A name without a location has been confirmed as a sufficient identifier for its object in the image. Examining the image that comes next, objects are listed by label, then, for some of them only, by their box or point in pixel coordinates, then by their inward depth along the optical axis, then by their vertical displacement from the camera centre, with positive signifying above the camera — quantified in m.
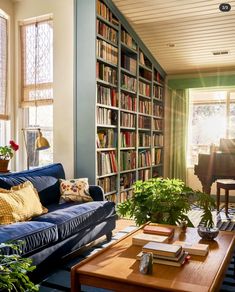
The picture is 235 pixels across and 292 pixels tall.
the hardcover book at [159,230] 2.18 -0.65
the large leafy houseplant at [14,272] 1.02 -0.45
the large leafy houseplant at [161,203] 2.47 -0.52
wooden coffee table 1.52 -0.70
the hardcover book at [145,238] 2.04 -0.66
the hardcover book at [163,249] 1.75 -0.64
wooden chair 4.54 -0.70
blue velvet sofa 2.26 -0.69
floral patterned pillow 3.33 -0.57
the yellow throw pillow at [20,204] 2.47 -0.55
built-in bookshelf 3.76 +0.49
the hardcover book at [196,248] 1.88 -0.67
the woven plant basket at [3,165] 3.46 -0.31
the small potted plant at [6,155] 3.47 -0.20
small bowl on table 2.15 -0.66
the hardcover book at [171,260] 1.73 -0.69
